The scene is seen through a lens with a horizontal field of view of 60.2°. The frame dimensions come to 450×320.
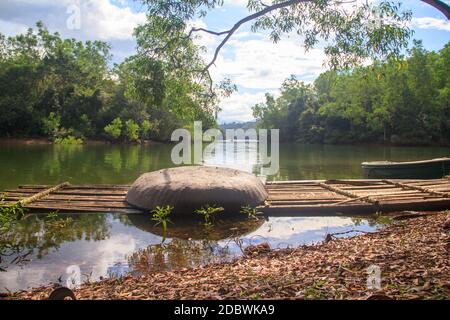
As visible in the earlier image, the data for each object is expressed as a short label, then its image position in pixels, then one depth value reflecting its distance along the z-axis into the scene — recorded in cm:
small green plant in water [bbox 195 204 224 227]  795
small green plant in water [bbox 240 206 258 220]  849
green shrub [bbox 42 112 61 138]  4248
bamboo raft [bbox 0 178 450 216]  872
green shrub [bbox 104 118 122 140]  4491
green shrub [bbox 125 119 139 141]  4584
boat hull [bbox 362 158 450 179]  1469
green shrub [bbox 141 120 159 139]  4834
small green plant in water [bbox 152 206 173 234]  762
